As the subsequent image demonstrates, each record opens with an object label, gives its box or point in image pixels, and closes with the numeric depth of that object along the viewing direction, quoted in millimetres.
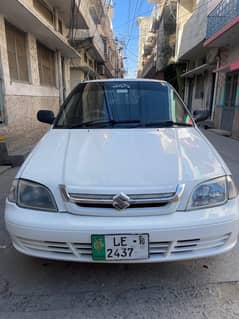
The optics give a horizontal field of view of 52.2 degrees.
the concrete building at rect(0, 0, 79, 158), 6371
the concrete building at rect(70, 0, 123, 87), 13484
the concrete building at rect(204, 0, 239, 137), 9117
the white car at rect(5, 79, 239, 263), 1590
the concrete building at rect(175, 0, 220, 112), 12484
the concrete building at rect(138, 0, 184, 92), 20297
